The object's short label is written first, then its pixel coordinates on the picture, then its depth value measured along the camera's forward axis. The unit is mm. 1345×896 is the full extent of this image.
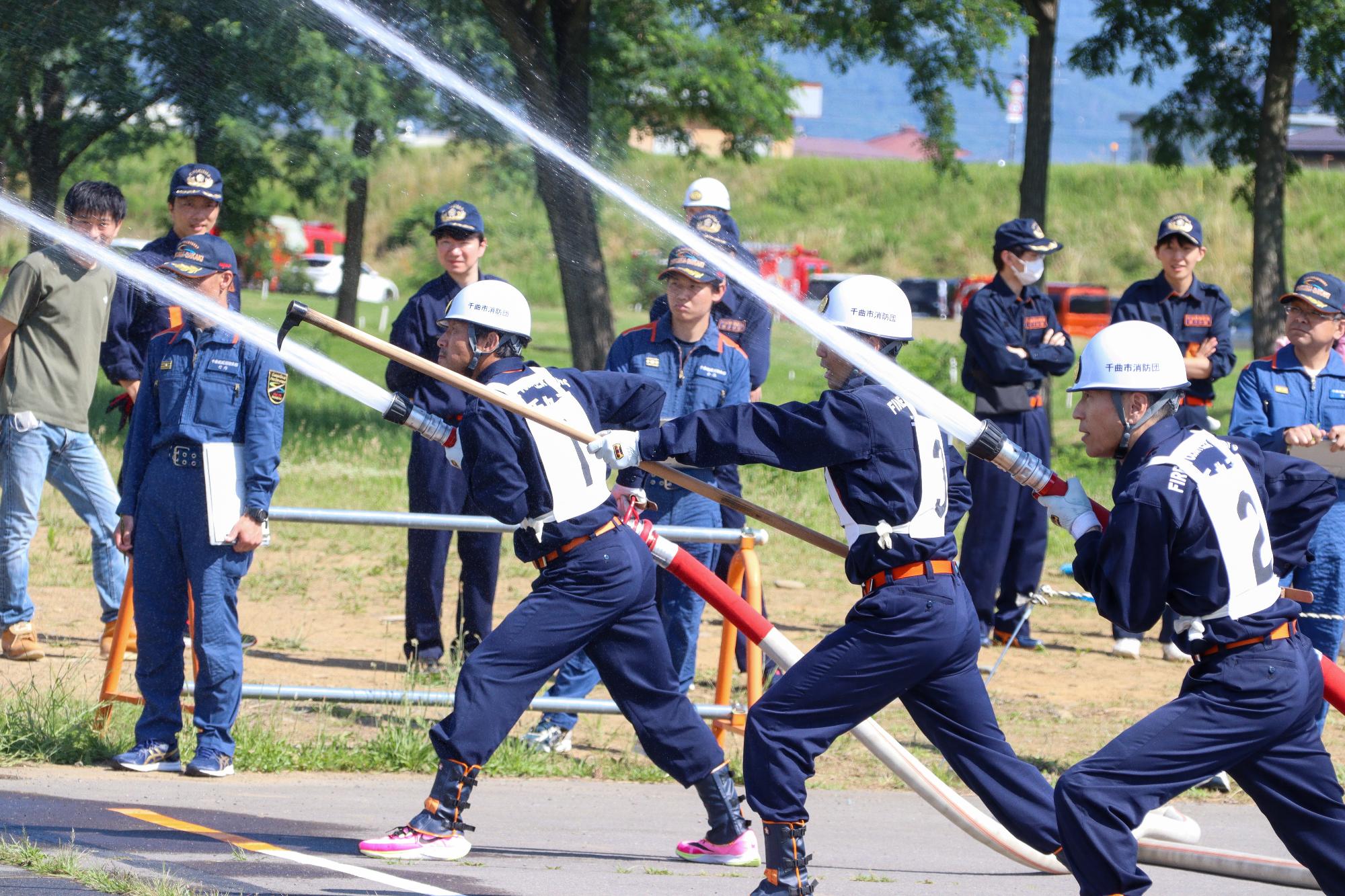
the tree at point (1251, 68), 35281
